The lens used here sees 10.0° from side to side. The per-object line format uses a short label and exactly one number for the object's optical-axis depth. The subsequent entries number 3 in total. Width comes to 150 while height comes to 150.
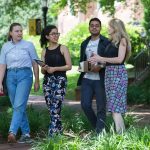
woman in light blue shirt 13.15
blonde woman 12.26
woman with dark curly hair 13.09
